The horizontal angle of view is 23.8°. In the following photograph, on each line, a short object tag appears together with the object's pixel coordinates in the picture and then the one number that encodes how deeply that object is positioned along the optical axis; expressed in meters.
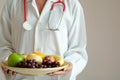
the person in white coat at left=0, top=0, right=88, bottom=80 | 1.54
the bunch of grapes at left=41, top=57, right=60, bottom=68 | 1.20
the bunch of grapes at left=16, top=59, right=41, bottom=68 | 1.18
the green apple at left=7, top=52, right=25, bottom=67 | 1.23
